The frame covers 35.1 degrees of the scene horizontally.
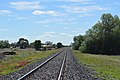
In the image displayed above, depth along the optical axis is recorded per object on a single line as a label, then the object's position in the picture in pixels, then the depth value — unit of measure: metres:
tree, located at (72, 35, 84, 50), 91.03
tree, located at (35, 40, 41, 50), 96.40
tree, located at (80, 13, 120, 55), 55.39
